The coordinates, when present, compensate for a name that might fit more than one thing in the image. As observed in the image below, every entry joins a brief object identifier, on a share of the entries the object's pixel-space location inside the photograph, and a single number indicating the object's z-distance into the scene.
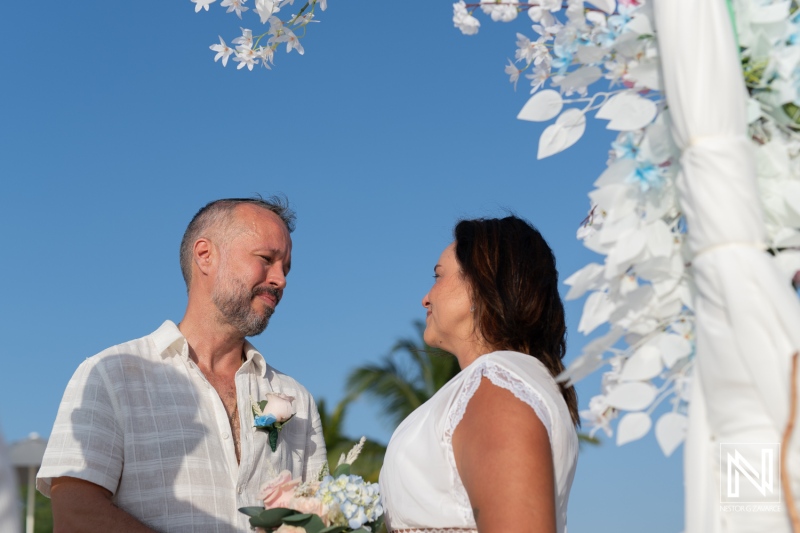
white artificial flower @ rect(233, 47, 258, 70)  3.27
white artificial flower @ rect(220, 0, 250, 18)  2.95
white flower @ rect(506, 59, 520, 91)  2.42
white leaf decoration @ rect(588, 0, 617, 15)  1.68
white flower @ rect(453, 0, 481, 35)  2.20
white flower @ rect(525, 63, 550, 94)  2.15
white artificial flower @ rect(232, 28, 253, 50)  3.26
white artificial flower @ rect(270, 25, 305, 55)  3.15
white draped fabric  1.39
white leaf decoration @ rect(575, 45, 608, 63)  1.68
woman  2.28
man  3.67
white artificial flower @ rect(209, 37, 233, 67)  3.36
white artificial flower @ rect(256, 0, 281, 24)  2.95
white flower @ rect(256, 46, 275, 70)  3.24
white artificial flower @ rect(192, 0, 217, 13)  2.86
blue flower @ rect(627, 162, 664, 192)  1.58
